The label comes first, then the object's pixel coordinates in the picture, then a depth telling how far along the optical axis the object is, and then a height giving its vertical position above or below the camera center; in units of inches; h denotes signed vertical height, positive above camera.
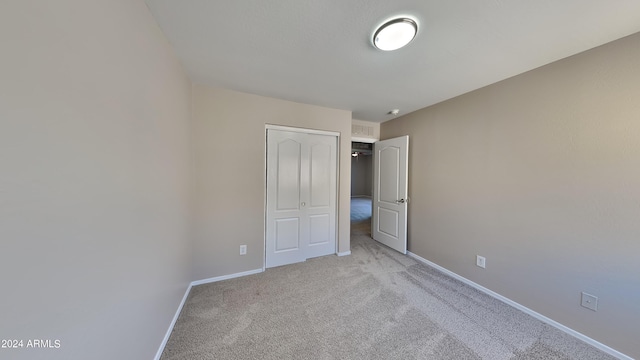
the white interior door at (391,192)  123.0 -8.6
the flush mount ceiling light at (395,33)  51.6 +41.4
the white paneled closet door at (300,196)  107.0 -10.2
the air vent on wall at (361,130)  139.8 +35.8
